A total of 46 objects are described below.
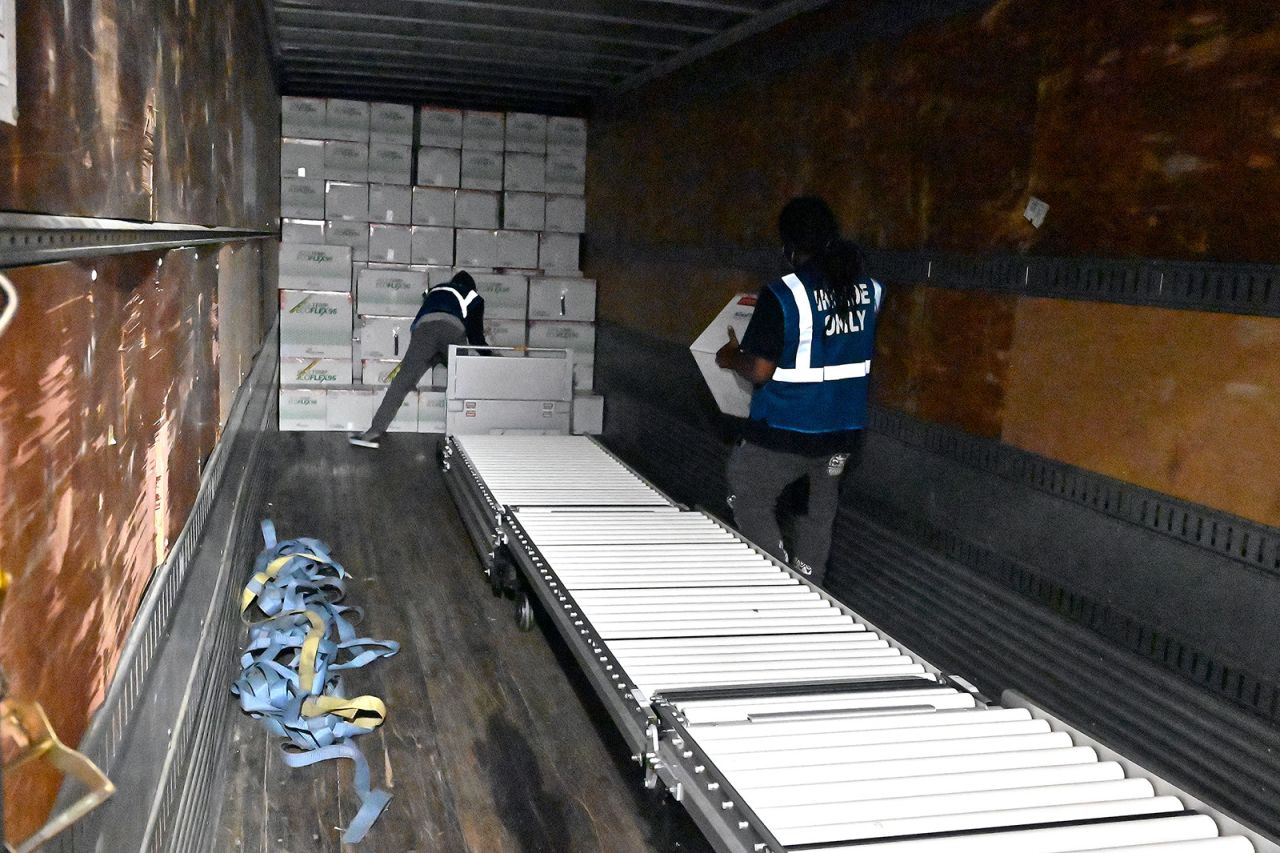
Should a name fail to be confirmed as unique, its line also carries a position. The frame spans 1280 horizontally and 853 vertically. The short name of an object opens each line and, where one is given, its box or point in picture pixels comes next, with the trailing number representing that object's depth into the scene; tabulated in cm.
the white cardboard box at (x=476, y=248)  883
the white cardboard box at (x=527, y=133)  884
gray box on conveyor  743
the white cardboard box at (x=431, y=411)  836
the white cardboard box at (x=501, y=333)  884
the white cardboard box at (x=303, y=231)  844
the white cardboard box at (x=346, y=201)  853
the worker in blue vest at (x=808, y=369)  388
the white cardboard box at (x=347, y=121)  846
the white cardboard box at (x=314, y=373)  830
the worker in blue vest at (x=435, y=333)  784
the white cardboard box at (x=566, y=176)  902
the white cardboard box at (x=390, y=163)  858
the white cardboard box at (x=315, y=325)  830
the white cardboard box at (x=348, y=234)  858
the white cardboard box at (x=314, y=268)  834
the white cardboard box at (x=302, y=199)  845
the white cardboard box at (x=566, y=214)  905
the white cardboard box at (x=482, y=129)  874
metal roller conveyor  199
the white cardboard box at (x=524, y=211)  893
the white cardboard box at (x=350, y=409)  830
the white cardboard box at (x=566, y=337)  896
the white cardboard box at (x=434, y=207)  873
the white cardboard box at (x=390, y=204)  862
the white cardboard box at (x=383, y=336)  845
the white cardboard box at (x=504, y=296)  880
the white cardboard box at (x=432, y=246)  876
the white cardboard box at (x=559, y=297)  892
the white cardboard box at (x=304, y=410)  826
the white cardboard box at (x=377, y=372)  848
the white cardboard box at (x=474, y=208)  881
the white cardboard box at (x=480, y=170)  879
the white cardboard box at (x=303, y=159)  846
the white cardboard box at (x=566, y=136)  895
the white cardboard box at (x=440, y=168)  873
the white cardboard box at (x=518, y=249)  896
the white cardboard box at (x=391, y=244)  866
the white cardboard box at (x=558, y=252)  910
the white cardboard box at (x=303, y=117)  837
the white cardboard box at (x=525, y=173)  890
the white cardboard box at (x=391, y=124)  852
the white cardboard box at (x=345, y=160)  852
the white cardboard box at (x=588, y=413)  869
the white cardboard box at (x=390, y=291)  848
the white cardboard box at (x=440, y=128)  866
